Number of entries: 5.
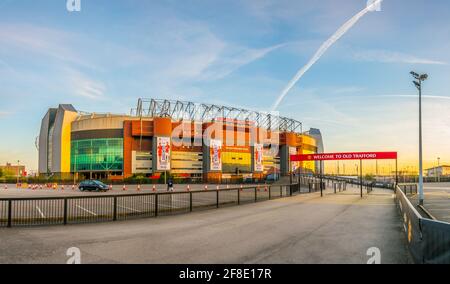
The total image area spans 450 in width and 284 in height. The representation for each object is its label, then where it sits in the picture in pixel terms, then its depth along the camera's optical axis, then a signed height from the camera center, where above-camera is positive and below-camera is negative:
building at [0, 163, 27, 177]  119.73 -6.71
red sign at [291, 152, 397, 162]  32.75 -0.35
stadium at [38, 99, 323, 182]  81.94 +2.22
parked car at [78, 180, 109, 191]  40.04 -3.82
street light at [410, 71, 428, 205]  25.40 +4.43
